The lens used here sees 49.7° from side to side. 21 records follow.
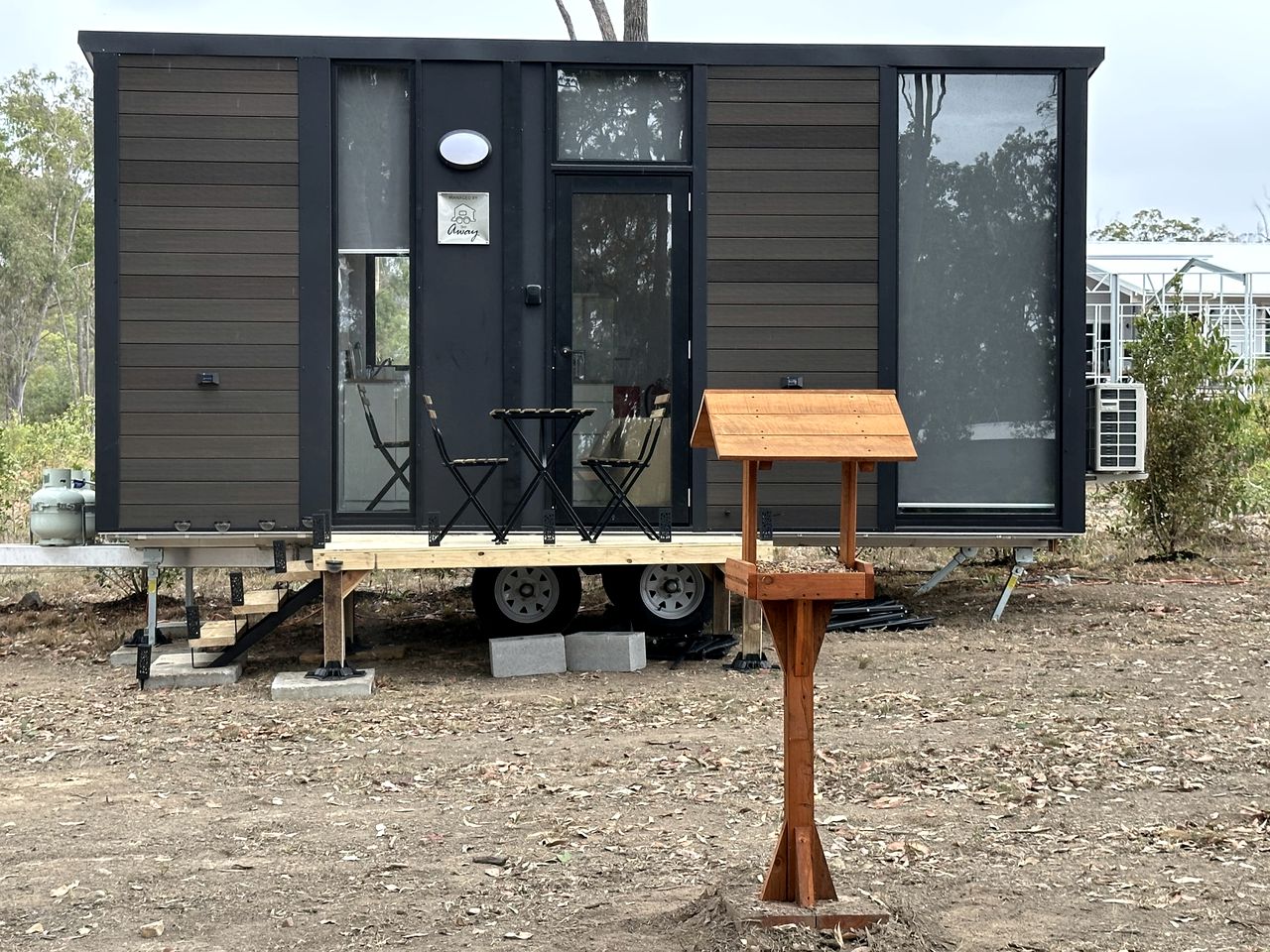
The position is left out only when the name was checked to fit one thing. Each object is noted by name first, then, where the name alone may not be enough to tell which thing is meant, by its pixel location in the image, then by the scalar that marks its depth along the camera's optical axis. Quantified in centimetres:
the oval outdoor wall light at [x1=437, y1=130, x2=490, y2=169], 696
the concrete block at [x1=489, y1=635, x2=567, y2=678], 650
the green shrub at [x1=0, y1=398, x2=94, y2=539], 1044
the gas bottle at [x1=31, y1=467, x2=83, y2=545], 701
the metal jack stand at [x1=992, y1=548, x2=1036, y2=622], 756
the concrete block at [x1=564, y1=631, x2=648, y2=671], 660
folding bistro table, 629
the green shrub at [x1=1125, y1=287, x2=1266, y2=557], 966
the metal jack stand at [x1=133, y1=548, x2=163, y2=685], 696
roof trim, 681
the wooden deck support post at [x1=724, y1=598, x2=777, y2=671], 657
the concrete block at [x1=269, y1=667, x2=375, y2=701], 605
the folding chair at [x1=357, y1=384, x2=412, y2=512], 698
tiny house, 684
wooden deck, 622
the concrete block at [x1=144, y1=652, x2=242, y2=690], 646
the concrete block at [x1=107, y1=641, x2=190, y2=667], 706
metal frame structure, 1983
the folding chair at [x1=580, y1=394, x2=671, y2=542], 655
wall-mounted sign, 698
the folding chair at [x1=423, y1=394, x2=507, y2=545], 634
